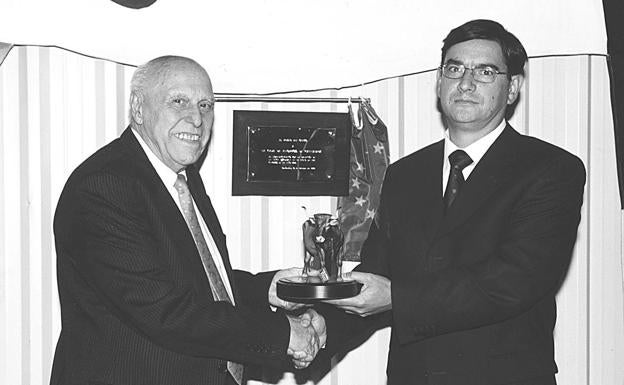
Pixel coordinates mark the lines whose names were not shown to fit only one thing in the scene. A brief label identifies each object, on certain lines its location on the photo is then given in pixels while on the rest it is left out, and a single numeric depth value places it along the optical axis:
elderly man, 2.80
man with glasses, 2.93
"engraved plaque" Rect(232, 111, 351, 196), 3.73
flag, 3.79
